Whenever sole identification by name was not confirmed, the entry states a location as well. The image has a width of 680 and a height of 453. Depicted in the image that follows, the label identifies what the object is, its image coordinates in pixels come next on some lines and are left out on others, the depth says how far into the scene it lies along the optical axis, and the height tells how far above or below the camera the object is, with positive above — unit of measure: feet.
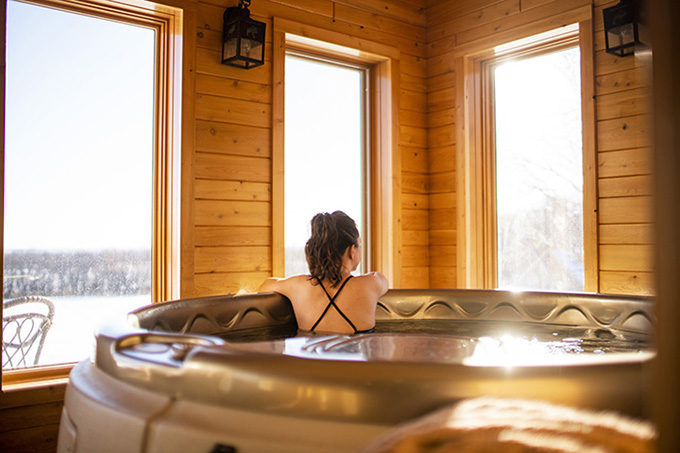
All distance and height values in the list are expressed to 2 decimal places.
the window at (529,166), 9.54 +1.27
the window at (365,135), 10.17 +1.94
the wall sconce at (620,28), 8.02 +2.91
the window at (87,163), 7.42 +1.02
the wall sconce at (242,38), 8.43 +2.90
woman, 6.83 -0.55
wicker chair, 7.29 -1.11
